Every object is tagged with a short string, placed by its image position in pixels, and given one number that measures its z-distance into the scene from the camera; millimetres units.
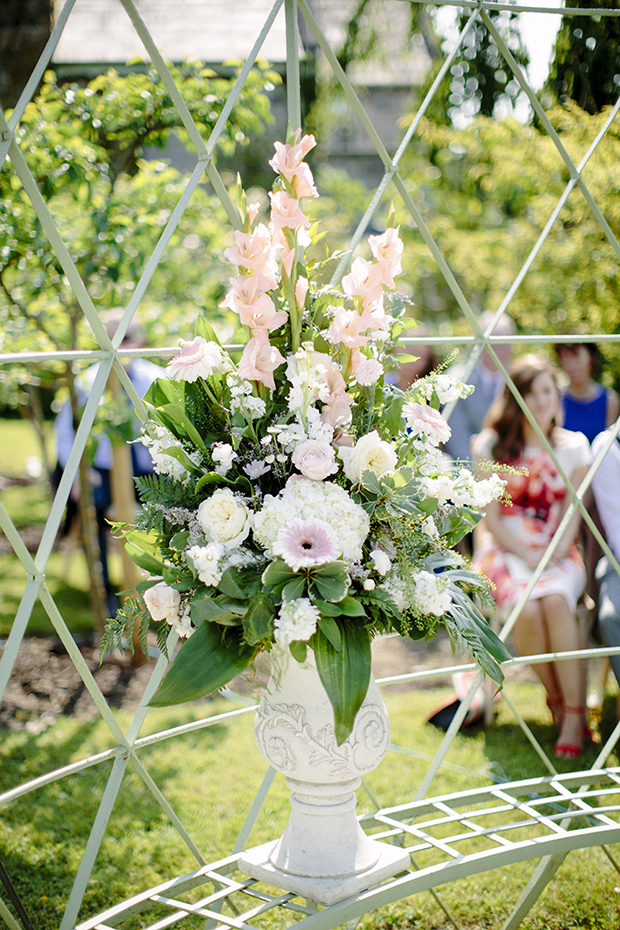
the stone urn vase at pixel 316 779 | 1271
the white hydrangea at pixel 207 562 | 1151
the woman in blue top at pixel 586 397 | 3463
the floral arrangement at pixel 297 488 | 1165
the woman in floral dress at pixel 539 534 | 2781
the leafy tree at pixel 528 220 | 3424
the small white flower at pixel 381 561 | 1197
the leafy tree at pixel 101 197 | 2697
